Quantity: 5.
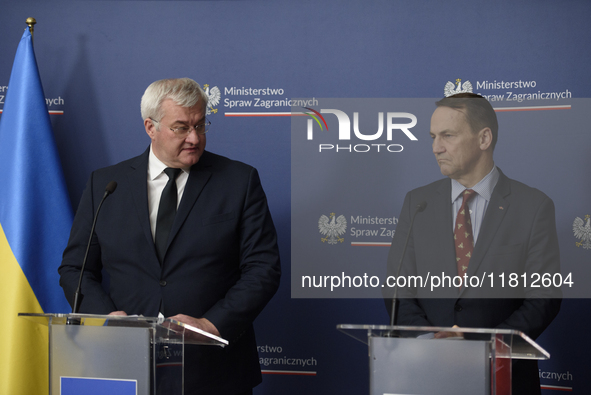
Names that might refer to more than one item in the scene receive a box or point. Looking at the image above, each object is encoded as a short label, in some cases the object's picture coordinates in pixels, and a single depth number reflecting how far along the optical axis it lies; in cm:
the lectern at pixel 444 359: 541
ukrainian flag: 642
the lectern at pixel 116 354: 547
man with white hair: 590
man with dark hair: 589
